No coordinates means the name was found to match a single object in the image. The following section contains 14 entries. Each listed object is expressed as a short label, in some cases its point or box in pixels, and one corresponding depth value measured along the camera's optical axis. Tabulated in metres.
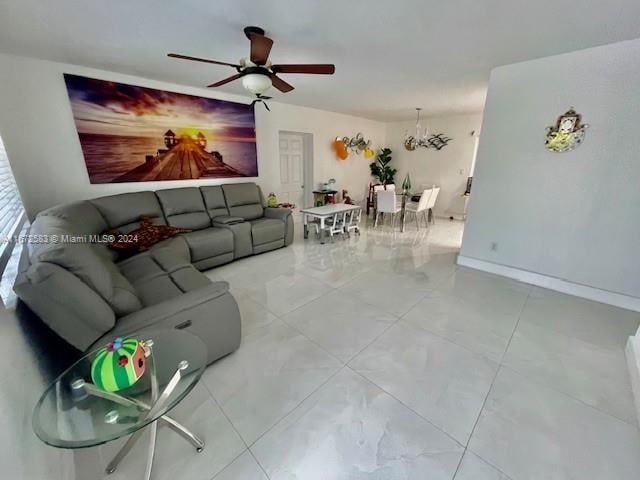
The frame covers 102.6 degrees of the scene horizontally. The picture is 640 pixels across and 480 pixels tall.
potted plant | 7.30
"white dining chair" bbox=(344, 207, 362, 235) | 4.87
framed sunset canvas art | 3.07
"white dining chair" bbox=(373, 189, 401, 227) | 5.06
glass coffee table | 0.92
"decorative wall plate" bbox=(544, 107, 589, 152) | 2.58
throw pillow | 2.71
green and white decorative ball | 0.97
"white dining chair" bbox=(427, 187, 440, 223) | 5.48
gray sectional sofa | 1.25
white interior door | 5.42
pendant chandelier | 6.36
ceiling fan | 1.99
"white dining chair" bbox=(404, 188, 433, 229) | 5.22
